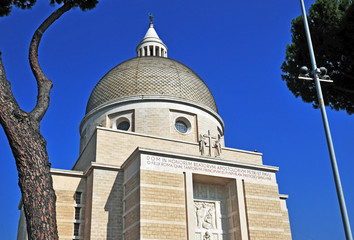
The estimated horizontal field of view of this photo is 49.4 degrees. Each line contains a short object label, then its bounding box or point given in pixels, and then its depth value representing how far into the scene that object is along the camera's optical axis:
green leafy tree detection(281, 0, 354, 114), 13.86
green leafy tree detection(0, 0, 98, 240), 6.93
